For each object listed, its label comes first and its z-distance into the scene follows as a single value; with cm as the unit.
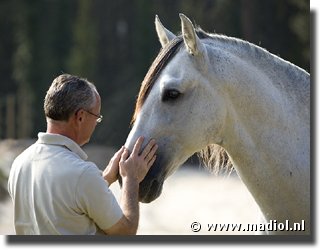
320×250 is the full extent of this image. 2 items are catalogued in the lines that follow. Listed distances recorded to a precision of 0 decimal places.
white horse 722
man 689
